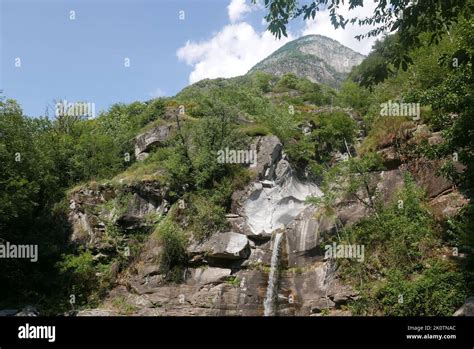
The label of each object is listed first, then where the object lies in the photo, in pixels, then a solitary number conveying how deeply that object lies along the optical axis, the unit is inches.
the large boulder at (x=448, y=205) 567.2
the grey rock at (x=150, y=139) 1092.8
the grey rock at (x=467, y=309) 348.1
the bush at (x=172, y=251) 753.6
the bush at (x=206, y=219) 791.7
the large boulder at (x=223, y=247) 732.7
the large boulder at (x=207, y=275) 708.0
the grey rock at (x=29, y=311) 700.0
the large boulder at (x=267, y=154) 924.0
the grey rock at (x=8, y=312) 686.6
